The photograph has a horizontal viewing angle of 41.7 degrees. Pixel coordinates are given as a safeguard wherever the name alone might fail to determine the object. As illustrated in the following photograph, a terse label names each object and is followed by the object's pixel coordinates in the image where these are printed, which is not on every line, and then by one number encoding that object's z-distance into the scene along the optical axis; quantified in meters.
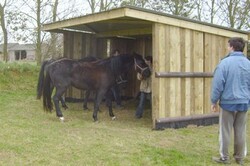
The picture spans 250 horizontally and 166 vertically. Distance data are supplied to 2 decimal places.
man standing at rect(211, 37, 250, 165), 4.27
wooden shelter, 6.60
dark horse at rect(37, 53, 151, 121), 7.28
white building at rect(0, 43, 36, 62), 40.55
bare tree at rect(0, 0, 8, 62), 15.62
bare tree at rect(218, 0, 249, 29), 17.44
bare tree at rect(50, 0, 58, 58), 16.20
